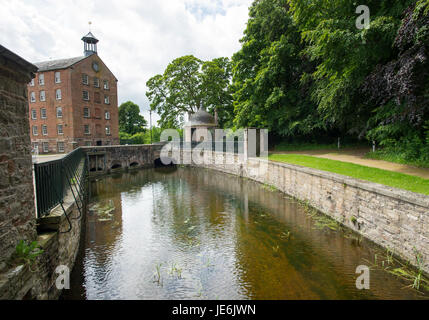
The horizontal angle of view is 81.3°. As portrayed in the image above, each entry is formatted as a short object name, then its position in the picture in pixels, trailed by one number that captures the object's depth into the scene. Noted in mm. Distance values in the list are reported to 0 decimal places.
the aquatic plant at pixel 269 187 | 14862
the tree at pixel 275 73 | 18969
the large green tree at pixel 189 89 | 34031
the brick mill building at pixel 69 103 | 31109
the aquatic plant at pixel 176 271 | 5898
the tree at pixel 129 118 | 58938
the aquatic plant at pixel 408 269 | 5070
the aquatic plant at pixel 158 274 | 5670
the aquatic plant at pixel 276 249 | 6844
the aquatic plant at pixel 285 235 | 8008
